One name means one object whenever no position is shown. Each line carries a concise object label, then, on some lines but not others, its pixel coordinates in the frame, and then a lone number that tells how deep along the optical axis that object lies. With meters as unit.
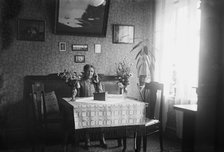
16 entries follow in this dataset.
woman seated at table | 4.49
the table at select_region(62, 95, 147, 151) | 3.60
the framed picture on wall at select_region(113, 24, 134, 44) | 6.04
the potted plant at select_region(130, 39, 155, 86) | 6.09
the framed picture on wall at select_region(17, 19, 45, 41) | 5.41
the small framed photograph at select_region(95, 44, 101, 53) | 5.92
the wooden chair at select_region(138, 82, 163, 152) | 4.19
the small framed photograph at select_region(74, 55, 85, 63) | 5.79
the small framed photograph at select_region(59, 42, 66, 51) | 5.69
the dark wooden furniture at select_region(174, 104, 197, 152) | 1.96
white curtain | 4.91
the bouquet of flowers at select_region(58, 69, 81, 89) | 3.99
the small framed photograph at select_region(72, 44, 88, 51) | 5.76
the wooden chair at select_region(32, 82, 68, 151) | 4.17
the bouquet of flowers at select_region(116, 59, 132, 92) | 5.88
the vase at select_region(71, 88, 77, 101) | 4.02
